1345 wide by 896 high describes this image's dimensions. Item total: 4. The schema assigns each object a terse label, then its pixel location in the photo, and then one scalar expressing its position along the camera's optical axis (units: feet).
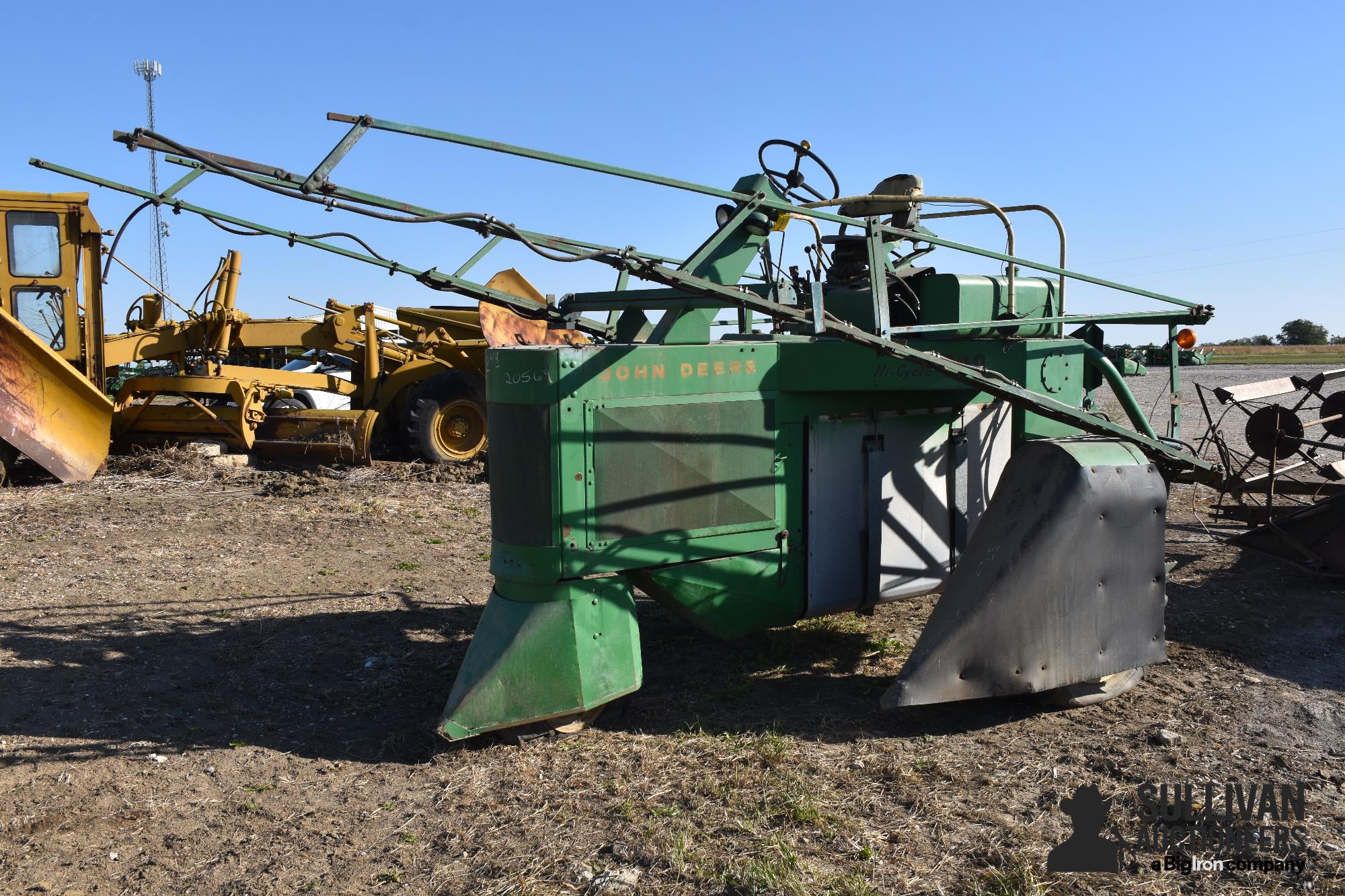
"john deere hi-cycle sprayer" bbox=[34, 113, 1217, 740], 14.26
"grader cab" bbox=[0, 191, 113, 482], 34.45
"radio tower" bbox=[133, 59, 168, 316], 74.56
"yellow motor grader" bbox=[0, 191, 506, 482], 35.40
